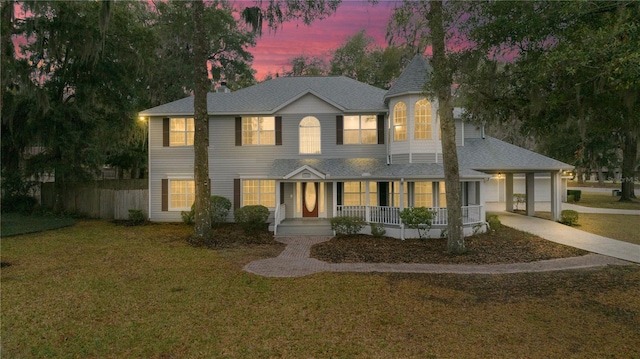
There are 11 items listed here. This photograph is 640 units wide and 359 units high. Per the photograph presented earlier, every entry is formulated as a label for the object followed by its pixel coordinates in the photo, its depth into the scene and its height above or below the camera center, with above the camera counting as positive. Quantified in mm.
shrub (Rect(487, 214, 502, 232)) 14526 -1982
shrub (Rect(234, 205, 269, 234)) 14672 -1625
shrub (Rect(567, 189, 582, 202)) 29078 -1584
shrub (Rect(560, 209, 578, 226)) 16203 -1948
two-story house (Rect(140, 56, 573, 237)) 15008 +1124
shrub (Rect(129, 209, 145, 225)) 17016 -1766
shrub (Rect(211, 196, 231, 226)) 16094 -1378
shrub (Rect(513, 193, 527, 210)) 23612 -1608
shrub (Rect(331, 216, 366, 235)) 13805 -1864
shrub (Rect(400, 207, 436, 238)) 13266 -1558
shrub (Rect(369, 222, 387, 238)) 13875 -2098
